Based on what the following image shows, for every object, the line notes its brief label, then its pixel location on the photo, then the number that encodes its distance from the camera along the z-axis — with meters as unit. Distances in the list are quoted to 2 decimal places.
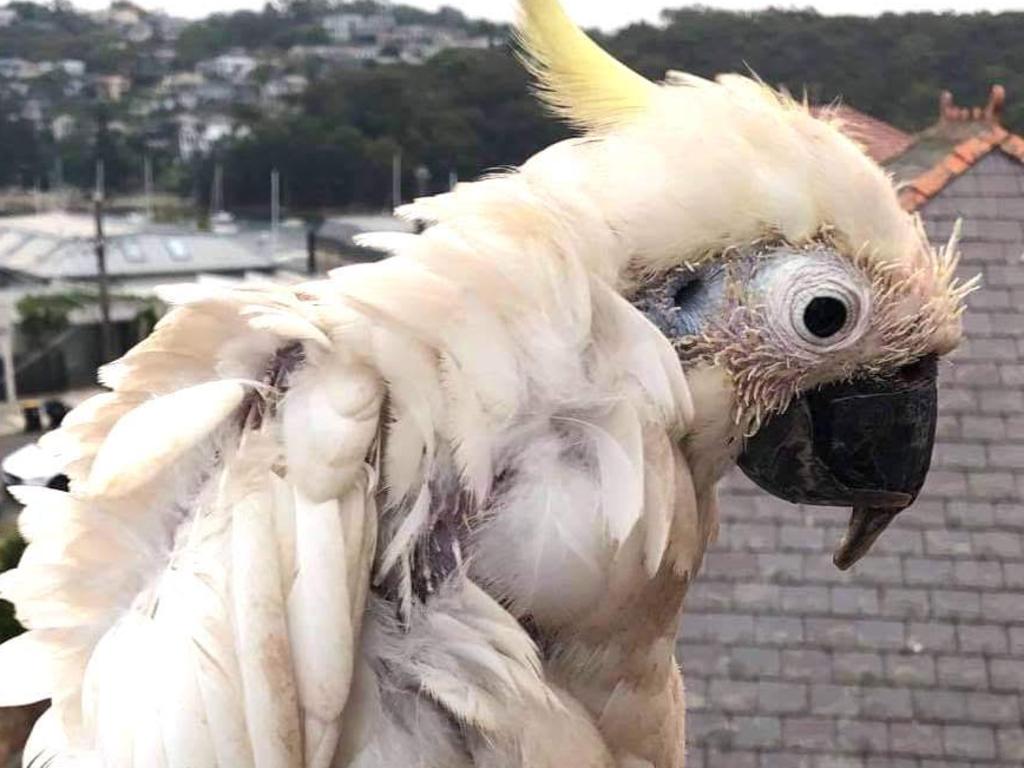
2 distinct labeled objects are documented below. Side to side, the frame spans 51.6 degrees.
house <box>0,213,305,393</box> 14.45
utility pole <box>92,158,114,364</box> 12.41
